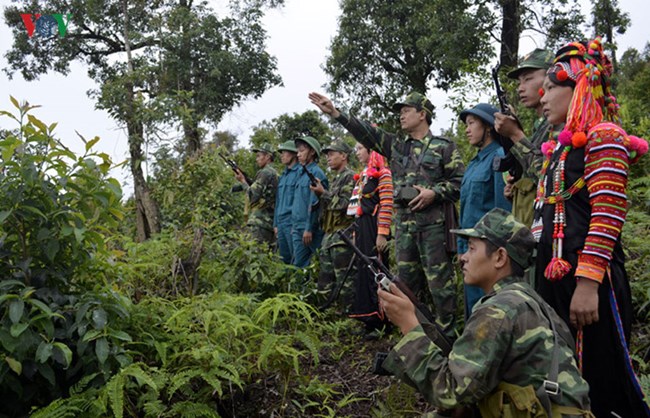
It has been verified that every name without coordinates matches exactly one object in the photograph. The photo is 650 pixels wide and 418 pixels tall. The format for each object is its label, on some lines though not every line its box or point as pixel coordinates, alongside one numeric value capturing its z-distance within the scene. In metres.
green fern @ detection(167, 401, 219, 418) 3.21
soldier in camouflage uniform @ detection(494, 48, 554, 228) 3.45
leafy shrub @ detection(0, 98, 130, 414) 3.02
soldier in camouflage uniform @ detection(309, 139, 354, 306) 6.20
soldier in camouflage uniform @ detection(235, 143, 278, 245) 8.80
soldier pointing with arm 4.80
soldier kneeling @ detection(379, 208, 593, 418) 2.11
